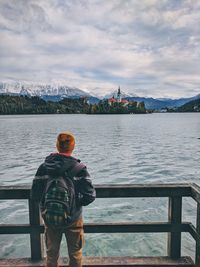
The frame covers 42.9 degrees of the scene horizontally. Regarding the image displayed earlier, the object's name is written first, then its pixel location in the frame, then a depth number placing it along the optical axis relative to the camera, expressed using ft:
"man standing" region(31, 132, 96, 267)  10.28
